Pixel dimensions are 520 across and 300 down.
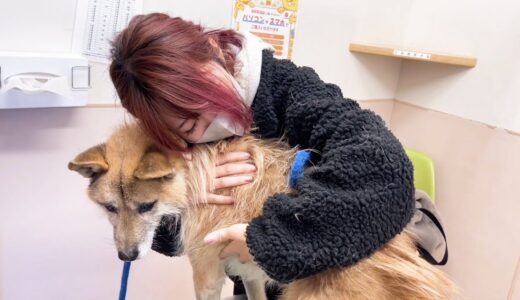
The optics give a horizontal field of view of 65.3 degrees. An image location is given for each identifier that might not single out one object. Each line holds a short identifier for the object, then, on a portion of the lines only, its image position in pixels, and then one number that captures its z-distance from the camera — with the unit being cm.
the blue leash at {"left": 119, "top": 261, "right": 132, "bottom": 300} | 94
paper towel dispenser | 92
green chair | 156
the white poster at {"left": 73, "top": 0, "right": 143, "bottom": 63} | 103
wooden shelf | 143
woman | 65
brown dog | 71
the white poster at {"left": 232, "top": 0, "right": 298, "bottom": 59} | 129
